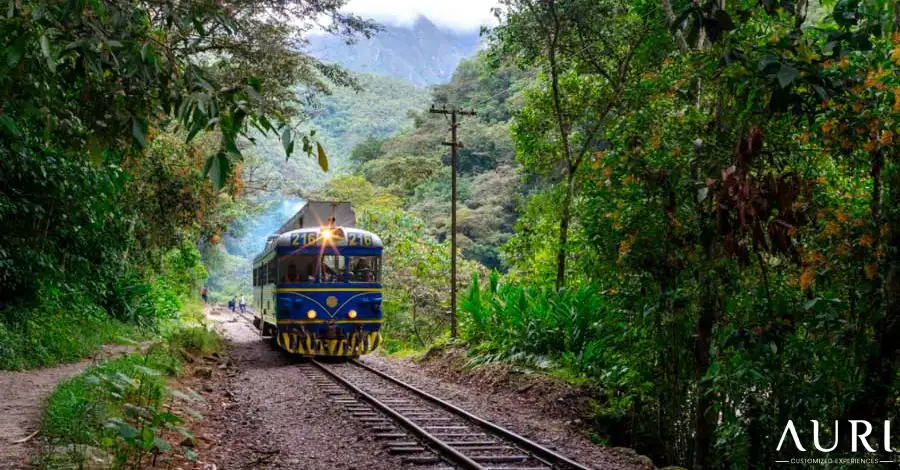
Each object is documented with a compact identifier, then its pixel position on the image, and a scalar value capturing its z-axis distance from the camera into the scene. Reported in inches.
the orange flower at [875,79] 201.6
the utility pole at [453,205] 756.5
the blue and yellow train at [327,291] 641.0
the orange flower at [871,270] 231.6
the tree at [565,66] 648.4
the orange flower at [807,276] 239.0
